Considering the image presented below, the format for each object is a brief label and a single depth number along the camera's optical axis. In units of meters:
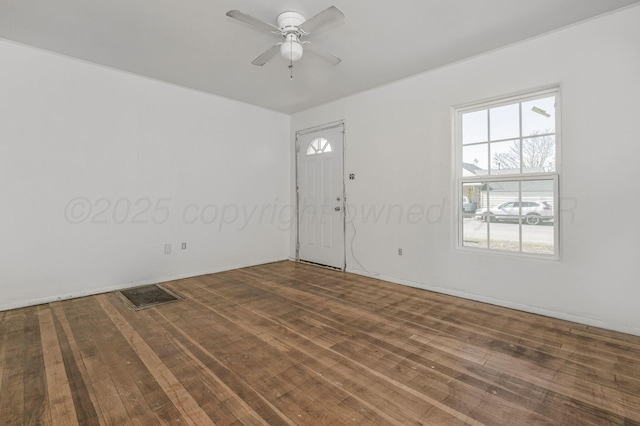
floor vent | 3.25
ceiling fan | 2.17
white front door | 4.84
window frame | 2.90
